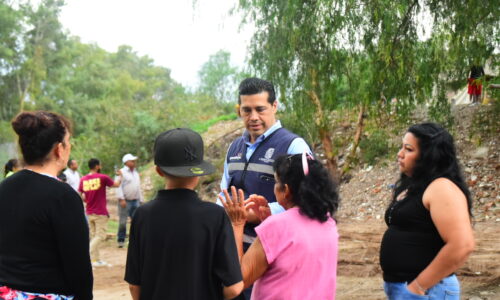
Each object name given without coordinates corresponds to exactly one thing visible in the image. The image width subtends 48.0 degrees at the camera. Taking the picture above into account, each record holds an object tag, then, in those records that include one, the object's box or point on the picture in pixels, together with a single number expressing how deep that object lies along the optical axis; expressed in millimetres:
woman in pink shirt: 2811
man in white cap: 12047
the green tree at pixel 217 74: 55388
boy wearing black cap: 2648
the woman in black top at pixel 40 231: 2721
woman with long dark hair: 2881
